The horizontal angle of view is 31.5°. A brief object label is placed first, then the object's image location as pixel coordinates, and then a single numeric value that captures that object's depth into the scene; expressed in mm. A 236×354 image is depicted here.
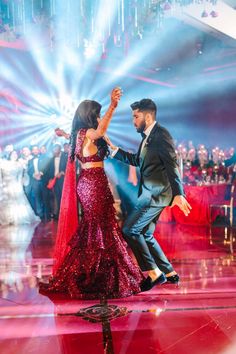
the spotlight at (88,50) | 9630
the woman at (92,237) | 3334
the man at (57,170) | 8734
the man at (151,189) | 3402
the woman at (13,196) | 8031
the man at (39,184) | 8883
